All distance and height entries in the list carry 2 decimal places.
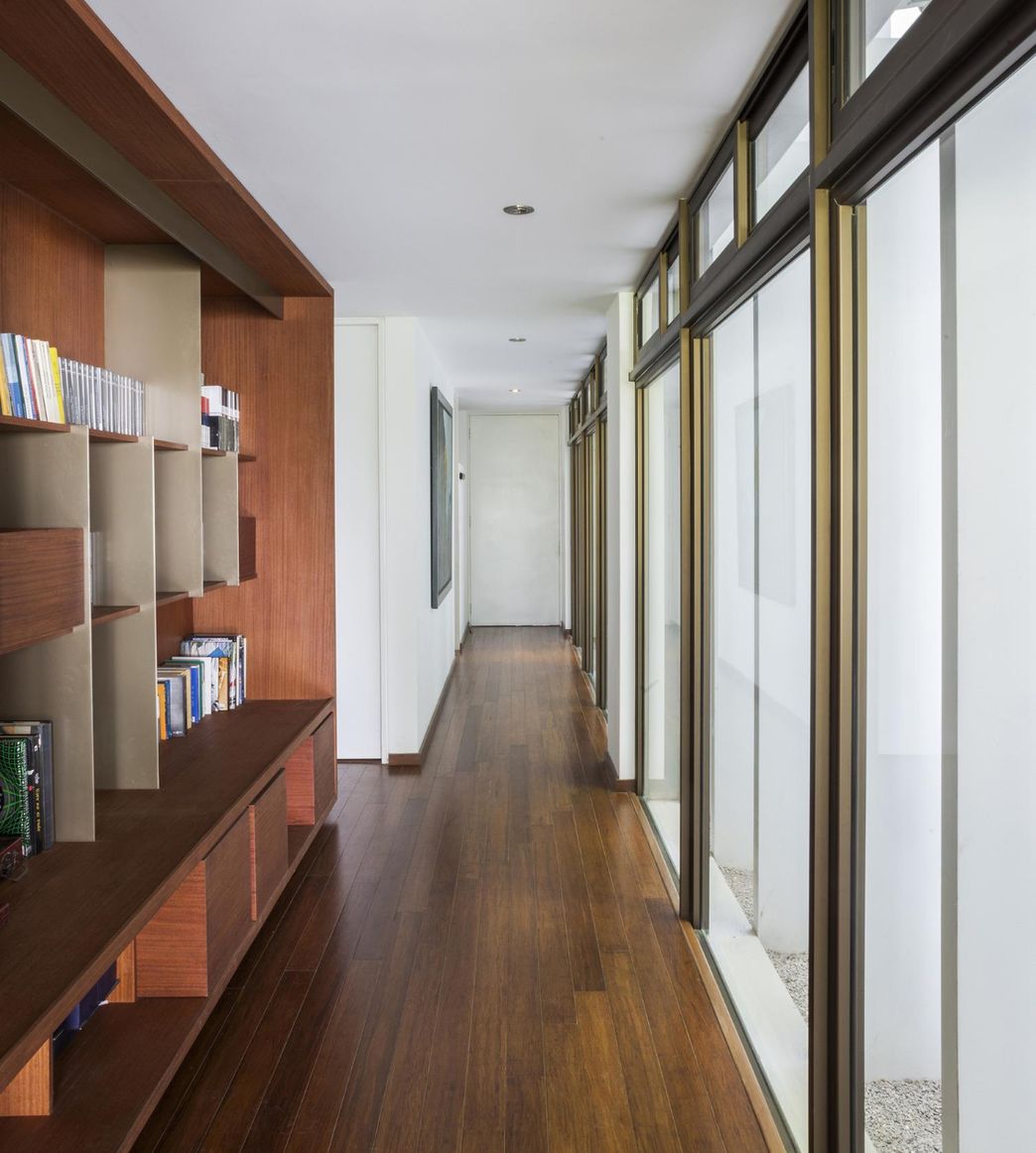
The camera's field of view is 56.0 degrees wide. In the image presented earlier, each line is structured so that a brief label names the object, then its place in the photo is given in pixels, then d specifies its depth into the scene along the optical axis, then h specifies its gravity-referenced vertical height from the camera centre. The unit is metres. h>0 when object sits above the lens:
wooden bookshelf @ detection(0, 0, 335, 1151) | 2.02 -0.13
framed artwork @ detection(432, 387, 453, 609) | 6.48 +0.24
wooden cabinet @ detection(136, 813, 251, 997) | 2.49 -1.06
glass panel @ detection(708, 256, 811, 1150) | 2.16 -0.38
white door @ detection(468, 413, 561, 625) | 11.45 +0.12
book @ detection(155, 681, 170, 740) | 3.44 -0.64
